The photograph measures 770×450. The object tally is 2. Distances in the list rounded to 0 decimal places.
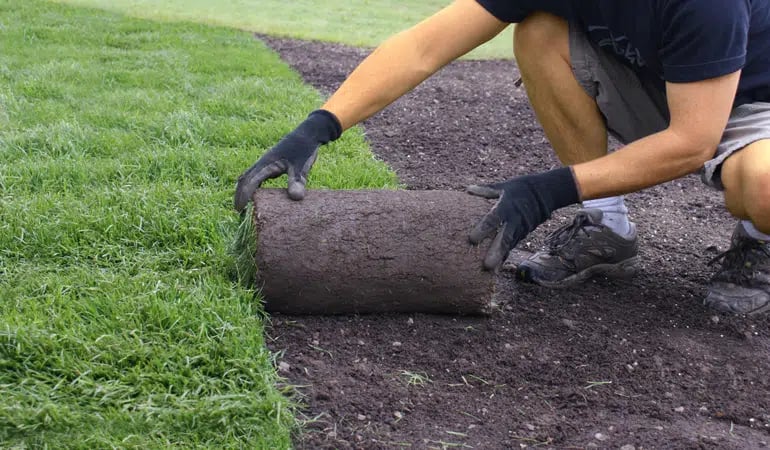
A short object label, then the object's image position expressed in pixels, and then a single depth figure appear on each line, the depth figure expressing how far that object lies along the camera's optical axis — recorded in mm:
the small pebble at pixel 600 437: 2078
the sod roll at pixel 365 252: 2480
